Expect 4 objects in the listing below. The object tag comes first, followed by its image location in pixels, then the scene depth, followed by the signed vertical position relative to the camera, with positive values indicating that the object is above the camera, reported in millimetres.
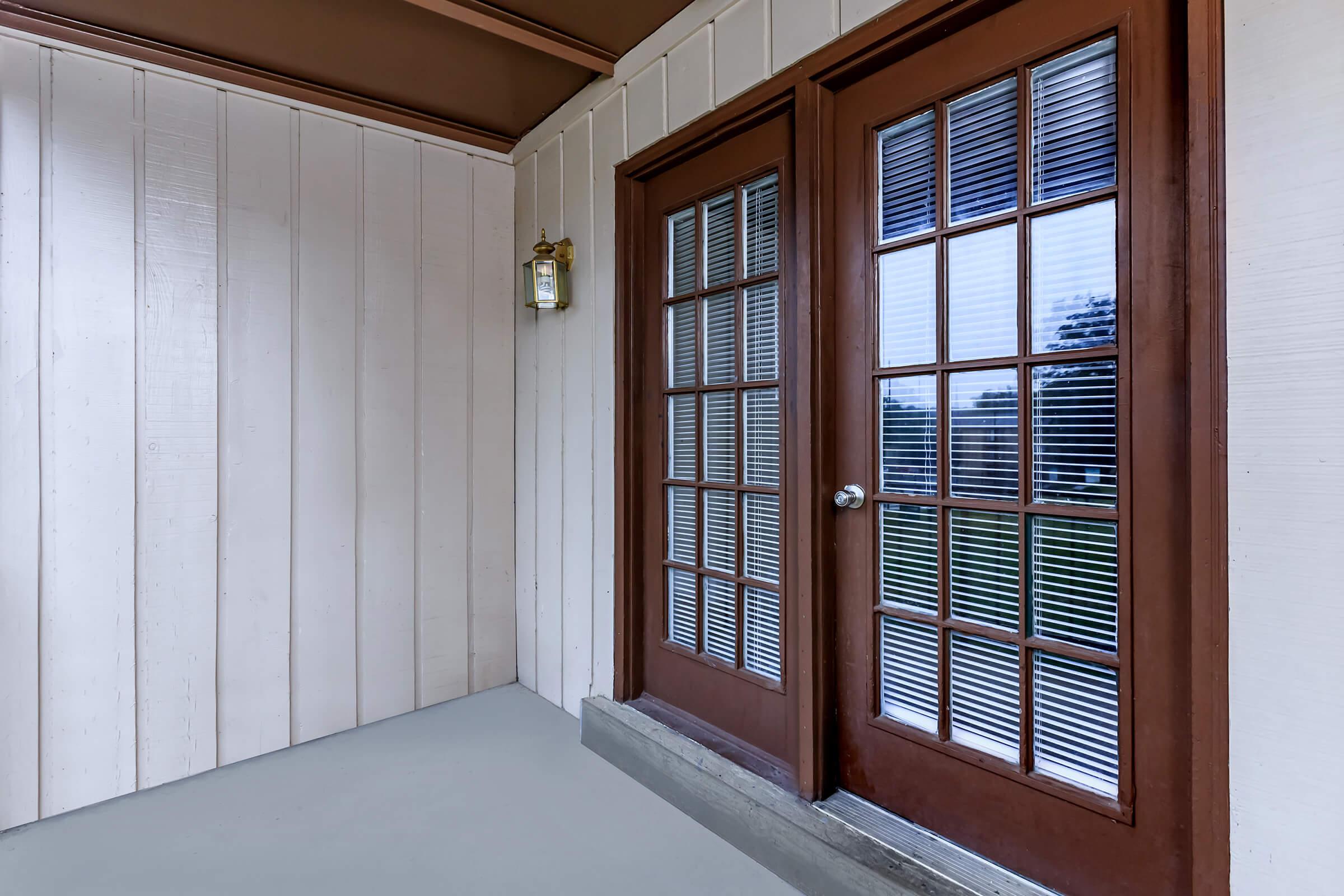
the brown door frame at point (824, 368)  1130 +164
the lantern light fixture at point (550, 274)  2621 +706
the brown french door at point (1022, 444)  1245 +10
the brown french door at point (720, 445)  1957 +14
